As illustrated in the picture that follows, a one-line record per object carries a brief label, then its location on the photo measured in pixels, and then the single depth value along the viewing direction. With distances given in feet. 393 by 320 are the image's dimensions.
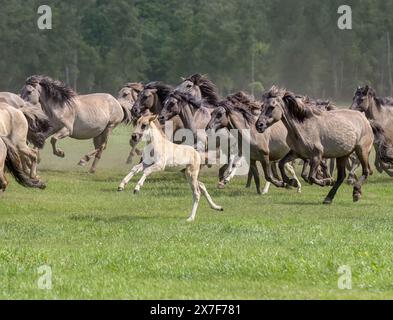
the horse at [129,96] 99.66
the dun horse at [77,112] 87.15
